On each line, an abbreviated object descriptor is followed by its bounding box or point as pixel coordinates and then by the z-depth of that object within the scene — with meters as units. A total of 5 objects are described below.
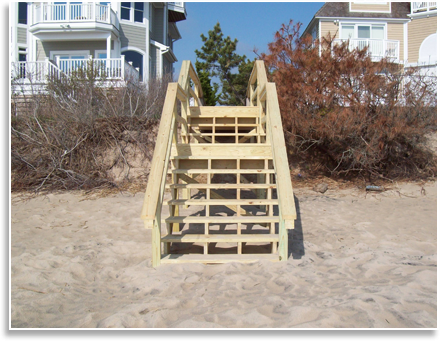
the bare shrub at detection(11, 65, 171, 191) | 7.45
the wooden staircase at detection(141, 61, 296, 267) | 3.55
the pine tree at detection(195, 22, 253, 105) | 15.20
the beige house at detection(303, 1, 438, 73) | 16.39
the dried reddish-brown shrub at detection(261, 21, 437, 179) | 7.07
